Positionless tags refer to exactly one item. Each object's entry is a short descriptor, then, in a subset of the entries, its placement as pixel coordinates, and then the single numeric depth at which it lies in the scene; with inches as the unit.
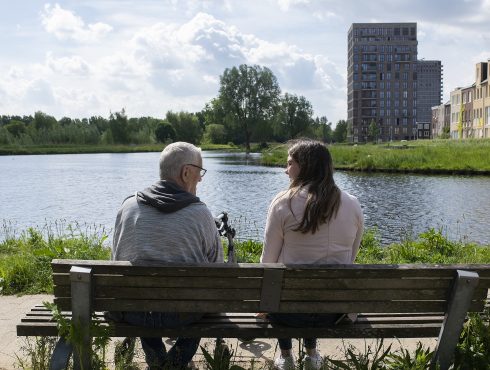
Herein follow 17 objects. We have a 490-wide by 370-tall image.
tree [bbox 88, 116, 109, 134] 5113.2
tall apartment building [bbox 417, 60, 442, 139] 6666.3
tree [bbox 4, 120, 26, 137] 5098.4
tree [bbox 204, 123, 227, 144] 4452.5
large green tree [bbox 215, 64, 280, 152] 3841.0
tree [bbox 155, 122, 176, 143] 4591.5
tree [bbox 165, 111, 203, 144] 4645.7
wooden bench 123.2
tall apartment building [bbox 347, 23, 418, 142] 6122.1
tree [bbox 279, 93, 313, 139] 4601.4
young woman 138.0
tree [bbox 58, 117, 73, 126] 5797.2
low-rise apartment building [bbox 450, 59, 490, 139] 3248.0
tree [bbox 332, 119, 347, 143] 5979.3
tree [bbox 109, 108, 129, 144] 4451.3
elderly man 131.9
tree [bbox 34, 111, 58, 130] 4916.8
